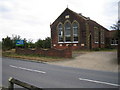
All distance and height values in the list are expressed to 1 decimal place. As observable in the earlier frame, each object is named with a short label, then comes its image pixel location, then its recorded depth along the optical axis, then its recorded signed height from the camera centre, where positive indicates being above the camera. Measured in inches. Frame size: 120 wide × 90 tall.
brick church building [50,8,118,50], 707.9 +104.2
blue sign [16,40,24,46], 670.0 +15.9
